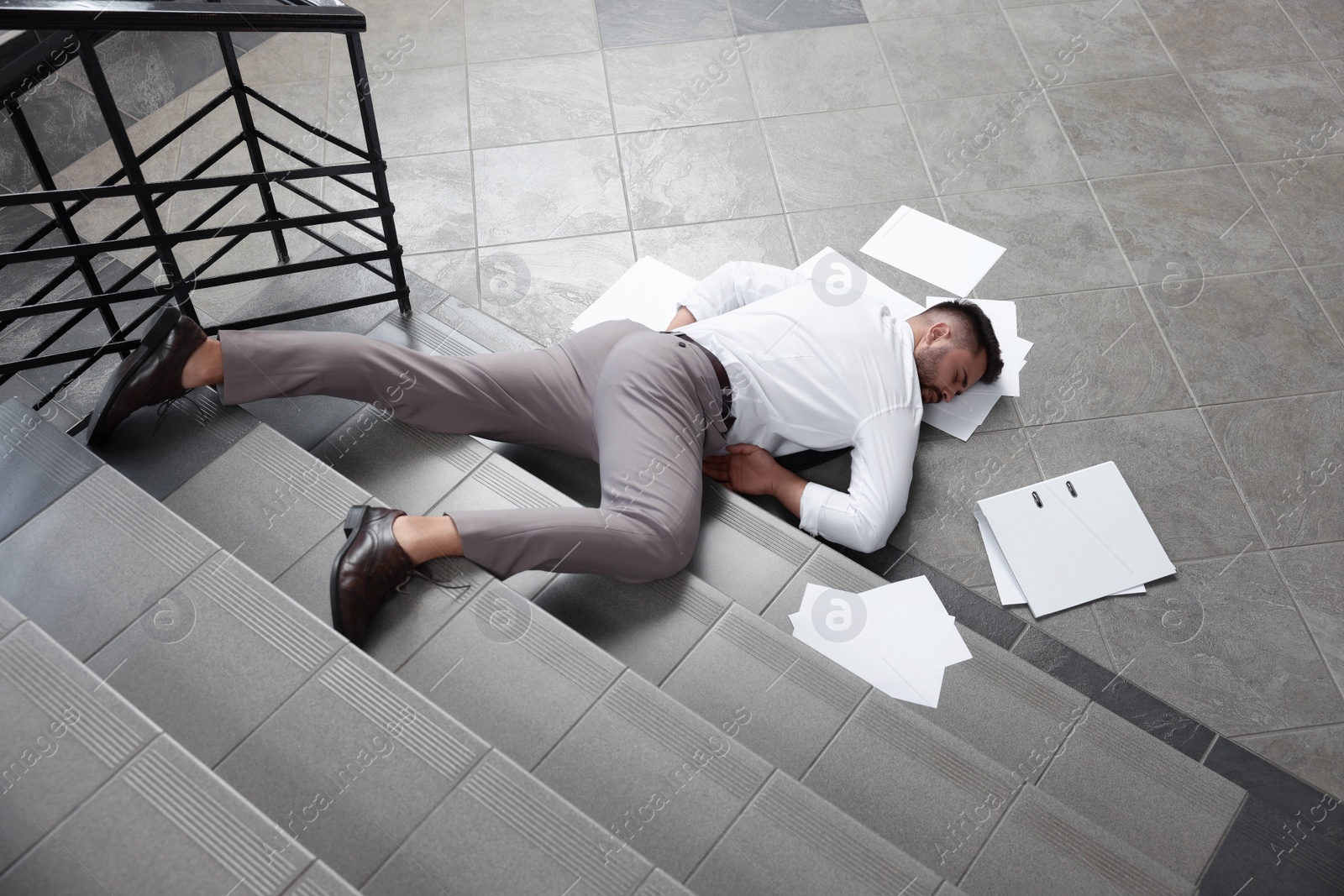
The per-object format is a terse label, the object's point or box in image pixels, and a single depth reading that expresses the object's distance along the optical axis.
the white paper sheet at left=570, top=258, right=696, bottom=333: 2.98
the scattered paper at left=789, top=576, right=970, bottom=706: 2.31
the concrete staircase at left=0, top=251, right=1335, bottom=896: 1.64
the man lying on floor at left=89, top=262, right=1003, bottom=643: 2.08
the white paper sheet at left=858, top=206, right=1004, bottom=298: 3.12
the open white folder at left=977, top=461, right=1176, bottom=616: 2.54
